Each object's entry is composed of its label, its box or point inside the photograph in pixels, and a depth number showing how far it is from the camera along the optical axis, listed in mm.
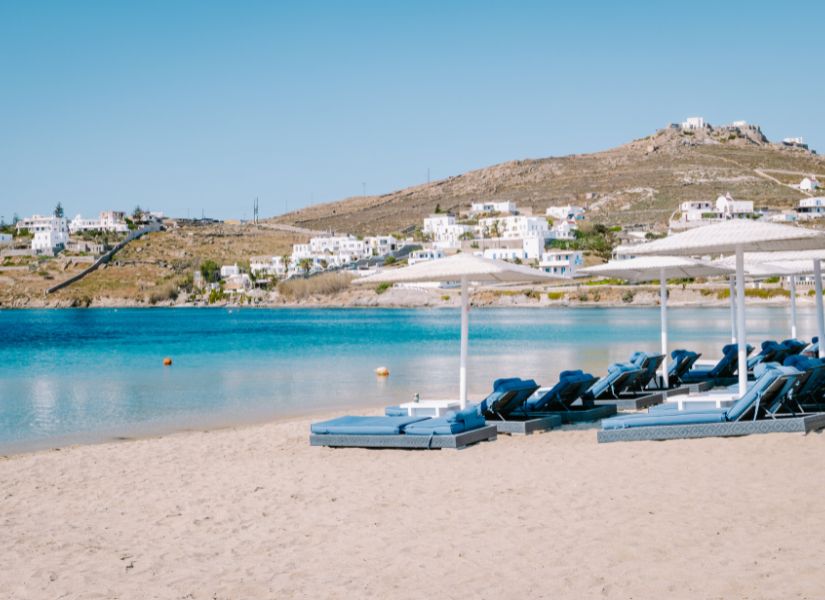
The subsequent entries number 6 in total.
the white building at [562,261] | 98125
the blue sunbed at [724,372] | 15516
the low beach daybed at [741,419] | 9633
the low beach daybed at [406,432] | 10227
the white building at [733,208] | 107250
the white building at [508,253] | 104975
